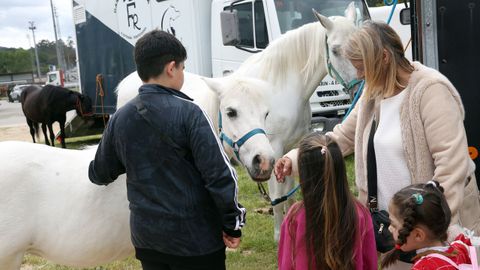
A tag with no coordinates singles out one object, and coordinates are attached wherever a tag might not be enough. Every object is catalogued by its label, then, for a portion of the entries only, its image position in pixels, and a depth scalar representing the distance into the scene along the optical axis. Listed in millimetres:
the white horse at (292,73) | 4262
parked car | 48188
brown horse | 11172
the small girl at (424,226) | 1702
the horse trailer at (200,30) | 7051
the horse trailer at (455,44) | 2674
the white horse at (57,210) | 2236
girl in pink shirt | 1784
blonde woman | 1982
